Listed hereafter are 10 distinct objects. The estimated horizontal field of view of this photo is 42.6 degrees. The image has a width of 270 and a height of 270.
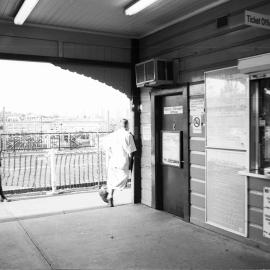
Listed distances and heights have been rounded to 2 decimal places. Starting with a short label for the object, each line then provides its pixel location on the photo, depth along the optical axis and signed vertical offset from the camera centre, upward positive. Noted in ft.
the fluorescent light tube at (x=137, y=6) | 14.57 +5.09
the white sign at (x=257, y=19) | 11.48 +3.48
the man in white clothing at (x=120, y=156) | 20.47 -1.96
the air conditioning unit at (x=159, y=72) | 17.76 +2.63
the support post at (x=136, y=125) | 21.06 -0.12
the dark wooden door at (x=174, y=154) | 17.33 -1.68
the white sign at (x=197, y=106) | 16.23 +0.77
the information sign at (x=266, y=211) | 12.89 -3.37
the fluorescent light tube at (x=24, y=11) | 14.30 +4.99
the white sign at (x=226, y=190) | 14.17 -2.93
